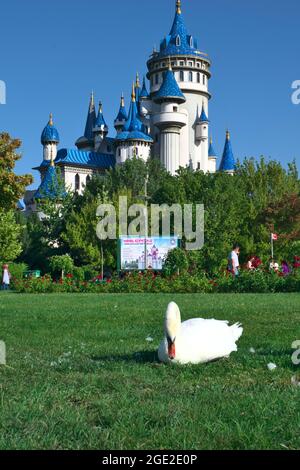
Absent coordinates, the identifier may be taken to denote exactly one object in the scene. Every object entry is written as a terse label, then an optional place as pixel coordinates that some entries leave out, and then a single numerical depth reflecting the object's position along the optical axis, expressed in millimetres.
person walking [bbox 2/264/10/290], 30609
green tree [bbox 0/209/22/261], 32625
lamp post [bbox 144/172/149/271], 28512
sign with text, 28875
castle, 70812
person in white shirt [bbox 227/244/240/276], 20328
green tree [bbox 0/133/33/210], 21188
